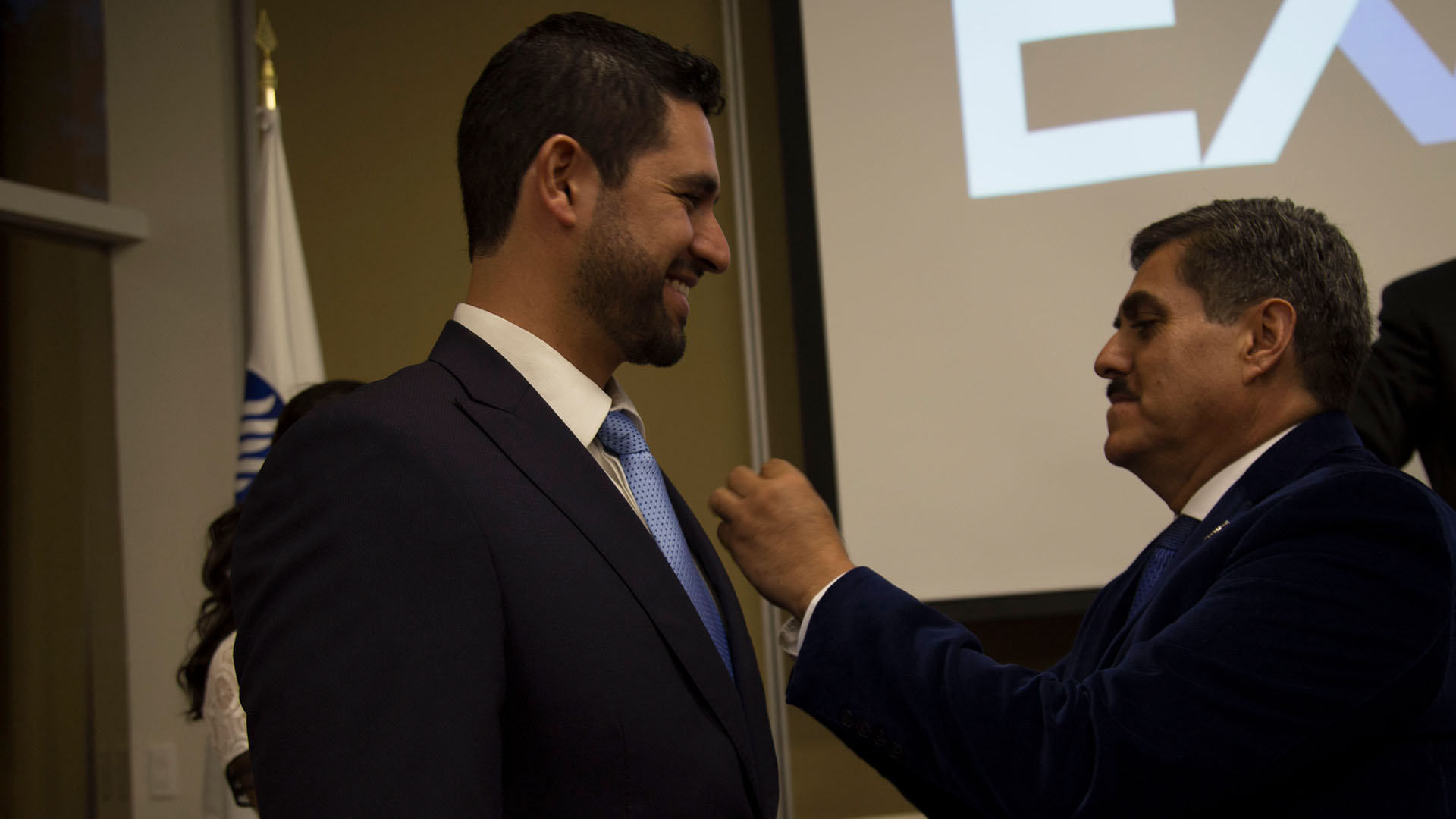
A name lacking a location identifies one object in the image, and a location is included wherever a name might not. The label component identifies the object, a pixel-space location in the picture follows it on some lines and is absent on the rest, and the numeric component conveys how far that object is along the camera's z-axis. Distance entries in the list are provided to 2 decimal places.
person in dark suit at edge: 2.34
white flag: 2.94
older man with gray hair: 1.09
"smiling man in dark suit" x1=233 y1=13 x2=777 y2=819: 0.80
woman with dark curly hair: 1.78
